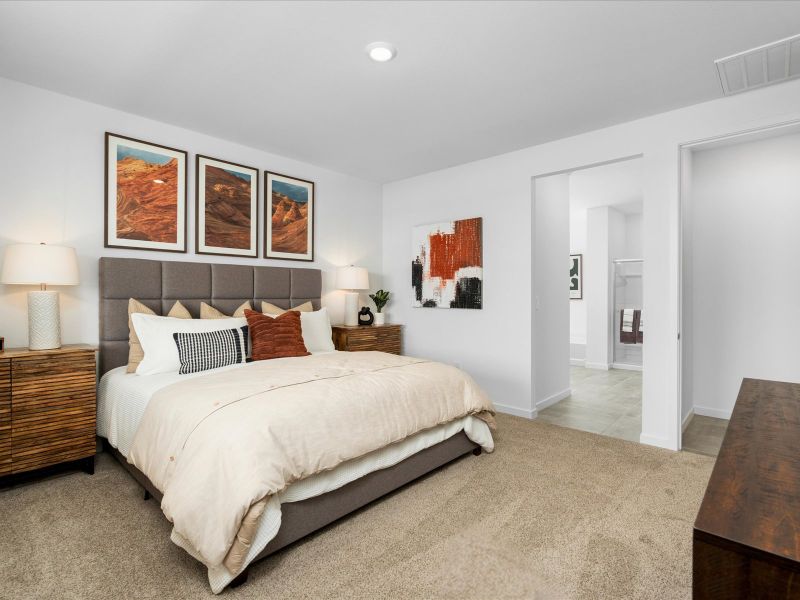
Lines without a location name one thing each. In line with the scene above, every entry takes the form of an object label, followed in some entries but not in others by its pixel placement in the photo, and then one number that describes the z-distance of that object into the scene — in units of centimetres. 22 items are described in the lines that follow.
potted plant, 490
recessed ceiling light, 240
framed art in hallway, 794
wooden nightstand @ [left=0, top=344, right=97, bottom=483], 246
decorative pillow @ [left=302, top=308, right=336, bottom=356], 378
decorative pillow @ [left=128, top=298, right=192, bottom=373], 293
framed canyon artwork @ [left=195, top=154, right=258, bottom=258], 370
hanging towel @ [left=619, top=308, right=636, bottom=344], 652
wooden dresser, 77
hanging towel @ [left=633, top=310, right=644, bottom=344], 642
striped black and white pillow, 283
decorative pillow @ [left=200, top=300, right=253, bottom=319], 345
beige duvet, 166
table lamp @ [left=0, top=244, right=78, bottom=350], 260
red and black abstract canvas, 442
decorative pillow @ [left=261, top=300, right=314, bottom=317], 381
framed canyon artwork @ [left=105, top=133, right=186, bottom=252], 323
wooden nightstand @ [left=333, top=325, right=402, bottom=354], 430
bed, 192
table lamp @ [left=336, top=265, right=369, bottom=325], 454
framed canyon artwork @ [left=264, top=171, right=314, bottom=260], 418
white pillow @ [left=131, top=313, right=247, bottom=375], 280
